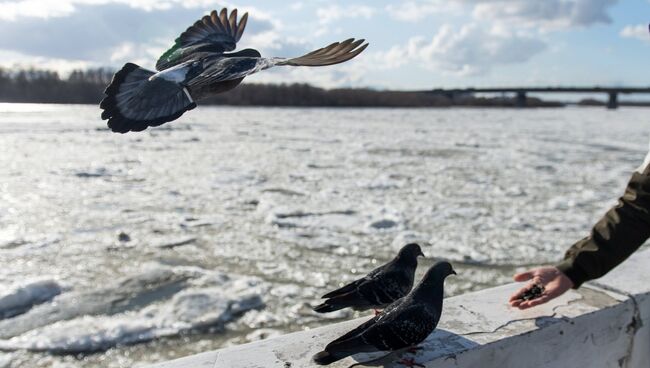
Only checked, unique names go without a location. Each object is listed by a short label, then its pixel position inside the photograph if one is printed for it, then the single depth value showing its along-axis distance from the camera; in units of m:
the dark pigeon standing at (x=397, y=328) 1.86
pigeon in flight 0.88
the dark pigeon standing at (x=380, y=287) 2.20
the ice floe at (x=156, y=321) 3.36
